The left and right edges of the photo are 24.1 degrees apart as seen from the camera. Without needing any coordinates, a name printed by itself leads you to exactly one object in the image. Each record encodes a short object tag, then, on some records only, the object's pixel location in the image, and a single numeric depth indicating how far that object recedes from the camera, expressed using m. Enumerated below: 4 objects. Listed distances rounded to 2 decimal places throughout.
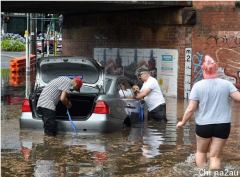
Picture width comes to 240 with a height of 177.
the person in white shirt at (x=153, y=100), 12.73
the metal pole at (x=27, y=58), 25.48
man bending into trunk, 10.33
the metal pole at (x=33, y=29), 32.91
